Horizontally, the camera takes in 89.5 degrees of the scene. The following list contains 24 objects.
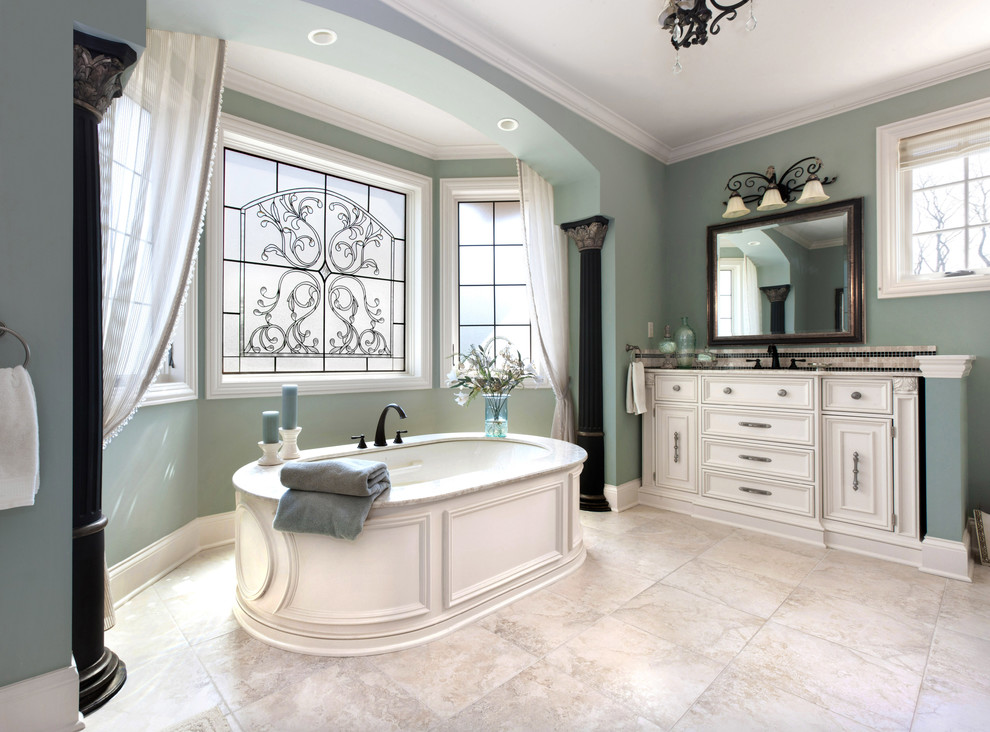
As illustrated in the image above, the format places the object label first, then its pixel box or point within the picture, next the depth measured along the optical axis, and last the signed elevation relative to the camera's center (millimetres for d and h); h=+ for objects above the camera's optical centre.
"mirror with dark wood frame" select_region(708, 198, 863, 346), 3201 +609
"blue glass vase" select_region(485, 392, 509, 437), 3193 -313
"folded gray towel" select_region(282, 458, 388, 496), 1789 -400
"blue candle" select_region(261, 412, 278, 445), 2324 -286
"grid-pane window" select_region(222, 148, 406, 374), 3092 +647
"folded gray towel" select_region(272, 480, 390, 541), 1760 -522
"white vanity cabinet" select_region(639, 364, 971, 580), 2674 -557
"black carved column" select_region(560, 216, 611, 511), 3609 -7
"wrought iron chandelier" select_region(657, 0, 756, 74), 1809 +1286
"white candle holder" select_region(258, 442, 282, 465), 2330 -398
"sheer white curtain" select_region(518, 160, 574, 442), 3699 +603
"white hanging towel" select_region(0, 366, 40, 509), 1245 -181
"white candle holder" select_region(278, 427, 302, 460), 2420 -375
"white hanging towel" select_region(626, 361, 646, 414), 3607 -168
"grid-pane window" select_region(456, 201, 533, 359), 4004 +737
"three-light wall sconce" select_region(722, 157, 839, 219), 3283 +1237
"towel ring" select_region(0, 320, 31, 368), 1271 +79
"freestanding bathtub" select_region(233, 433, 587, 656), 1842 -783
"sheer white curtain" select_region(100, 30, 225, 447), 1863 +691
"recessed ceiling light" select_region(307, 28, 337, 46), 2244 +1503
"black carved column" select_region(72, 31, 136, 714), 1530 -14
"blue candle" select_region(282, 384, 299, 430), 2408 -189
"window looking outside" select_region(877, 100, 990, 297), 2834 +963
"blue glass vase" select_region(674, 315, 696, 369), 3824 +160
